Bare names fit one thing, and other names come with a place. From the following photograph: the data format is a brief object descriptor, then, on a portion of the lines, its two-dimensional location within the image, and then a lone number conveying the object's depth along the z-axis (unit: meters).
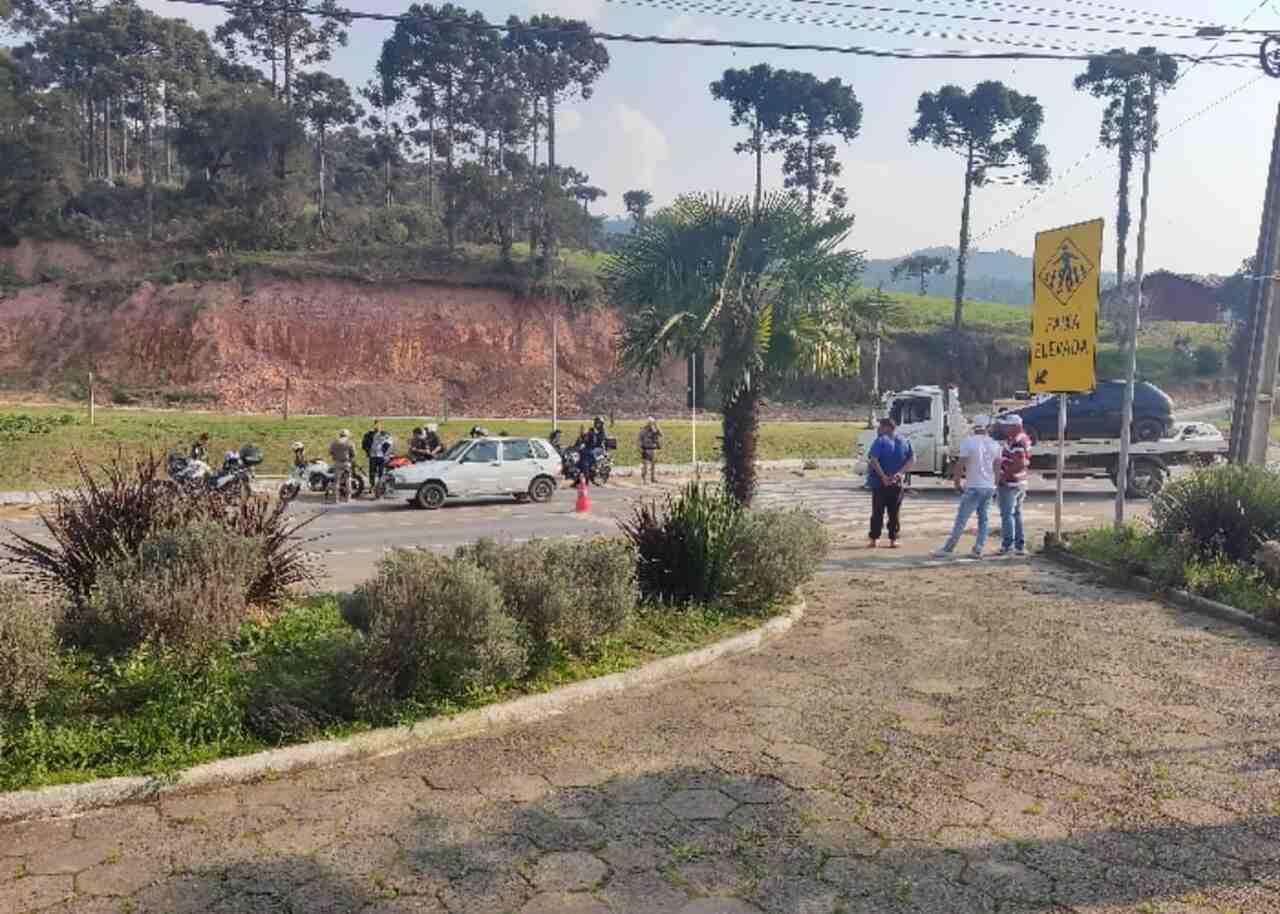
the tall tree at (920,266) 76.44
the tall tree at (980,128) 57.59
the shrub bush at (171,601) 5.50
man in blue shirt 12.33
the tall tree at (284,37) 57.38
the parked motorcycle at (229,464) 17.30
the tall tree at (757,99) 61.72
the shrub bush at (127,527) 6.55
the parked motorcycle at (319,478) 20.88
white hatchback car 19.42
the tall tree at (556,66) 57.31
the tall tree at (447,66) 58.03
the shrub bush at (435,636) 5.45
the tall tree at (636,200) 98.50
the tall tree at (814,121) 61.84
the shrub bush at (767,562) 8.18
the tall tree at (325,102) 55.31
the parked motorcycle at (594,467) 23.70
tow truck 21.22
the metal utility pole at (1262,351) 11.02
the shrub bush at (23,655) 4.68
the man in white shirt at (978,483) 12.08
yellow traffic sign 11.52
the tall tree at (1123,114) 51.74
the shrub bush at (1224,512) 9.74
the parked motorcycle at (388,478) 19.39
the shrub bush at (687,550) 8.02
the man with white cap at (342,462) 19.69
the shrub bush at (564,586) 6.30
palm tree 10.20
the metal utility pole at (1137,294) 12.32
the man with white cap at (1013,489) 12.23
